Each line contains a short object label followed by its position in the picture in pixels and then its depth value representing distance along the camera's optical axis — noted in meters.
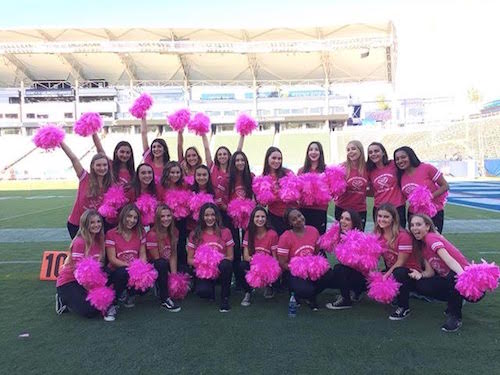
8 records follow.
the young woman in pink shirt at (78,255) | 3.45
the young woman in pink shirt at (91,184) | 3.88
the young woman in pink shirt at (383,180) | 3.88
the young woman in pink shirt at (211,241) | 3.63
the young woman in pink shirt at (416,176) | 3.82
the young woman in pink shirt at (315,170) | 4.08
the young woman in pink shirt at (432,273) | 3.11
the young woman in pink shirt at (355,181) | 3.97
